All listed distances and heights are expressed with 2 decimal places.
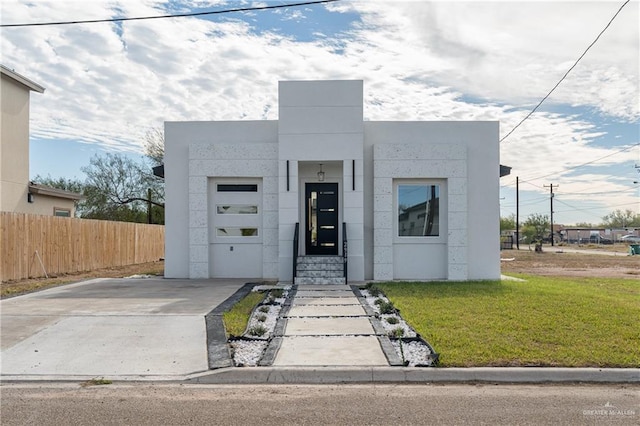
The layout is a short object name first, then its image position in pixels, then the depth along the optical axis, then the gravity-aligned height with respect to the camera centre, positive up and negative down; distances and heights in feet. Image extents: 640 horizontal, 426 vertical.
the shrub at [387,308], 31.01 -5.07
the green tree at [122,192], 114.01 +7.15
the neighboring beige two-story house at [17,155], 66.08 +9.05
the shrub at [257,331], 25.48 -5.23
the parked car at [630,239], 219.75 -7.18
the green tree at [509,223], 226.99 -0.13
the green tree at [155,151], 116.06 +16.13
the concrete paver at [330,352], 21.20 -5.53
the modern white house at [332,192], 47.42 +2.90
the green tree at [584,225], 335.67 -1.68
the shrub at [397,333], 24.64 -5.17
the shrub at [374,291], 38.13 -5.06
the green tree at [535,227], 195.04 -1.73
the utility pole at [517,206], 164.53 +5.35
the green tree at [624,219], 297.94 +1.82
